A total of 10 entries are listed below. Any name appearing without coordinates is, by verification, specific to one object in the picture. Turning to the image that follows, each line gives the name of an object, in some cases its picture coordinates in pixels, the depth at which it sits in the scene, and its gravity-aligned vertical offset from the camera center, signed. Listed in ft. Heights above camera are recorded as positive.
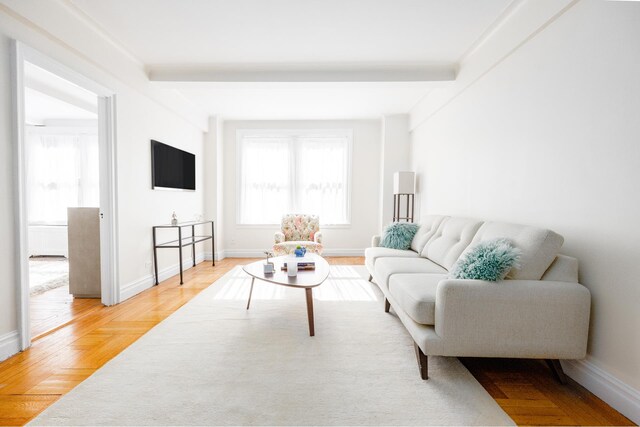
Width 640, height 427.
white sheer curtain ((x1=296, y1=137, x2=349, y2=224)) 18.51 +1.56
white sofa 5.38 -2.00
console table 12.19 -1.96
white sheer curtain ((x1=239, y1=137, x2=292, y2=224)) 18.53 +1.41
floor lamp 15.26 +0.94
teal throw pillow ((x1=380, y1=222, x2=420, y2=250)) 11.89 -1.30
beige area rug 4.79 -3.43
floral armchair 16.34 -1.40
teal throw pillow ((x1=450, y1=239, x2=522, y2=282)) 5.60 -1.12
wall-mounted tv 12.21 +1.49
